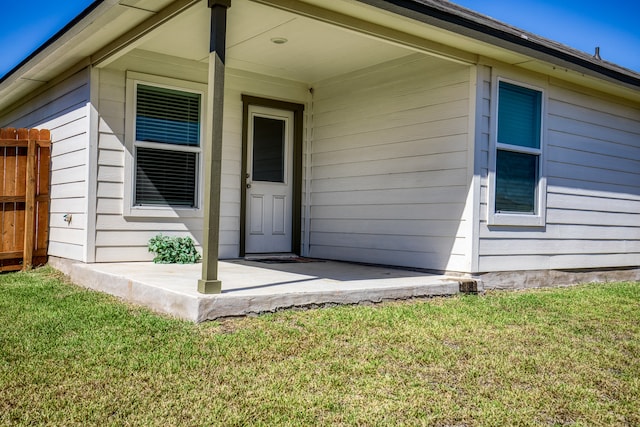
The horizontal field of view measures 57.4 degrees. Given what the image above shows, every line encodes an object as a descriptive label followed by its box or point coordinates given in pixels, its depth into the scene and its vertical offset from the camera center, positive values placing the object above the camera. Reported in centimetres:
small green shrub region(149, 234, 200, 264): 689 -46
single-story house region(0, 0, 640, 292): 609 +98
